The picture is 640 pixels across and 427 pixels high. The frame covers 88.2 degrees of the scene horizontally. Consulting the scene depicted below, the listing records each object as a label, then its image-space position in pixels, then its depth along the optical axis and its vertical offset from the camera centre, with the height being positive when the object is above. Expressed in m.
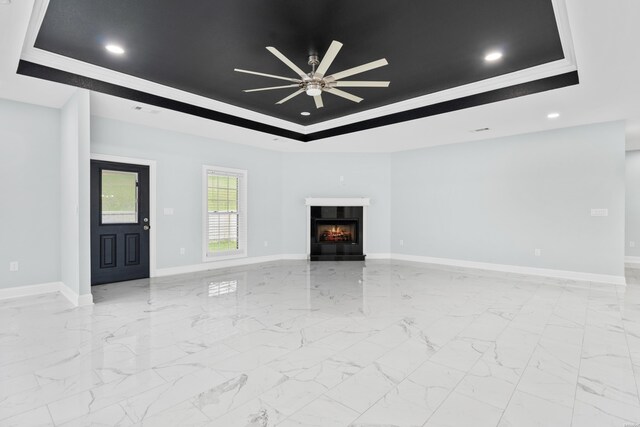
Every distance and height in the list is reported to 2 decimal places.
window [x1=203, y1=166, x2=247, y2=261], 6.59 -0.01
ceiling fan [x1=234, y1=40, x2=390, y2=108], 2.98 +1.37
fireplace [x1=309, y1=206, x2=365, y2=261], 7.81 -0.50
